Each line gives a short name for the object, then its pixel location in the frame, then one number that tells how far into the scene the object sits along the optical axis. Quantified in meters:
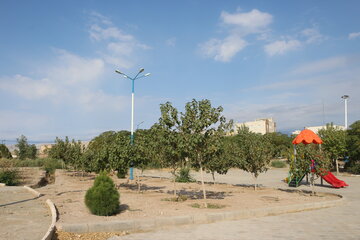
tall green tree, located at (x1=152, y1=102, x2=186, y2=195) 12.27
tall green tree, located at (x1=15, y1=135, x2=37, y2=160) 64.18
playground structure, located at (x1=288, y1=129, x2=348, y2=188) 20.59
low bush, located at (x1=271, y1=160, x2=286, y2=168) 49.09
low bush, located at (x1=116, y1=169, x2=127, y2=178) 17.19
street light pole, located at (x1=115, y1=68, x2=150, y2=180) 26.99
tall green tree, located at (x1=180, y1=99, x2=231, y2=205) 11.77
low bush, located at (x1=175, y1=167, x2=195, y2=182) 25.27
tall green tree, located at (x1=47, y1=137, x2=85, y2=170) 32.56
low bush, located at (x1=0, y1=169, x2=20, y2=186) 23.41
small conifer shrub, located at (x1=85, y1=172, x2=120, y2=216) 9.85
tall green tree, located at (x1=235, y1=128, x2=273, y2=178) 17.91
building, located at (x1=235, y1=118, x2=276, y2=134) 166.75
